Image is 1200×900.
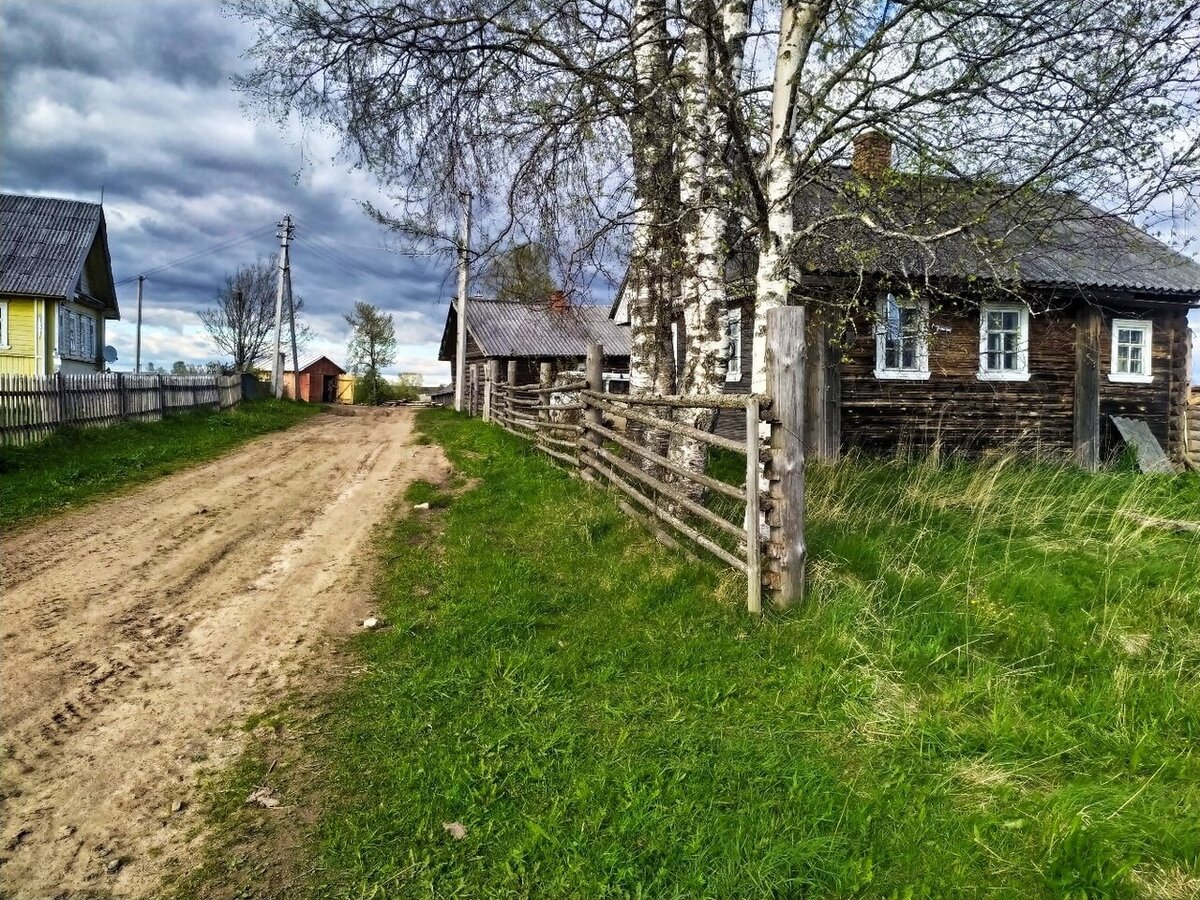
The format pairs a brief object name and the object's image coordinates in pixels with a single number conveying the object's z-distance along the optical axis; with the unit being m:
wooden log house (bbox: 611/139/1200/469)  12.03
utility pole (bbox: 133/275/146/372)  43.16
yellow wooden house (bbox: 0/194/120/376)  20.44
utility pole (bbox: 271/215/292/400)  27.47
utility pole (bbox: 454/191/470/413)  23.69
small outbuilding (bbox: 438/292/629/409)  26.47
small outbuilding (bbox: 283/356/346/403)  49.53
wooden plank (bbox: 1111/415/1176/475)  12.95
